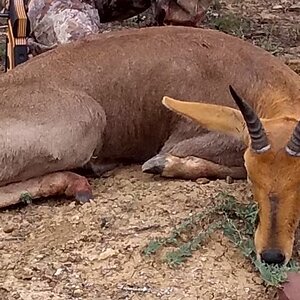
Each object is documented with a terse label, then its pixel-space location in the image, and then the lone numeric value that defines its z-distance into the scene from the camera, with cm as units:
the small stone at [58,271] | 547
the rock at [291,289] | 504
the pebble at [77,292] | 526
